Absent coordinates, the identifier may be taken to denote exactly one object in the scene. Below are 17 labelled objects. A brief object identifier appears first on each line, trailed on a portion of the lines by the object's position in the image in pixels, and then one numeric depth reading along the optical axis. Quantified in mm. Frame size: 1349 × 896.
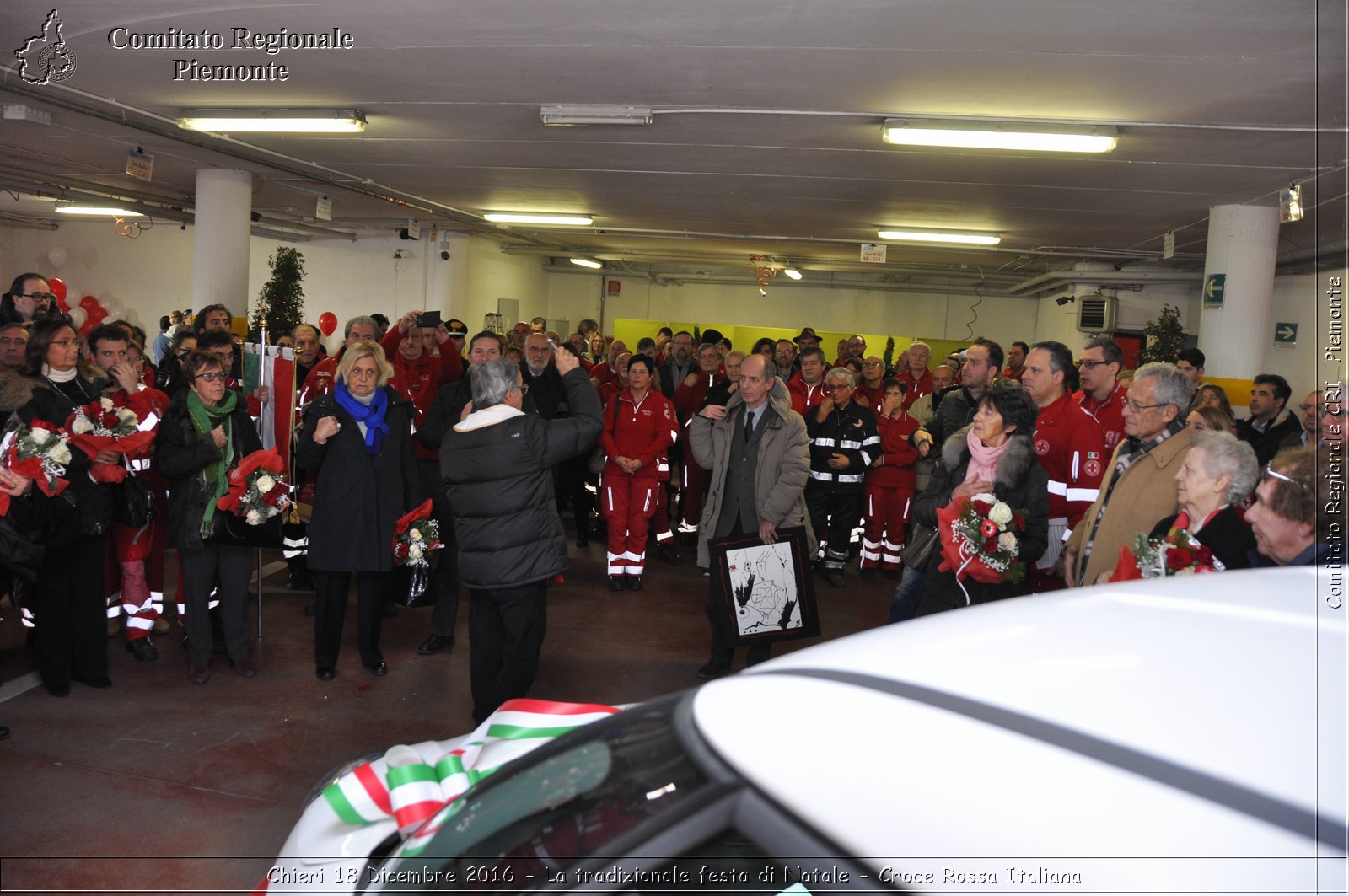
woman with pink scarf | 4195
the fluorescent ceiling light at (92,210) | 16461
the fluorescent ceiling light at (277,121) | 7910
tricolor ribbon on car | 2188
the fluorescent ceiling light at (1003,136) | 6738
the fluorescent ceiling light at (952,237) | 12703
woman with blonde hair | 4918
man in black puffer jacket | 4094
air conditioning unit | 15789
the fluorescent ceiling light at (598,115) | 7105
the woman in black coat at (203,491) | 4883
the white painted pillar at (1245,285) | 9336
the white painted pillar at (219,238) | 11531
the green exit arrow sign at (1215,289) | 9422
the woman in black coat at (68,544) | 4531
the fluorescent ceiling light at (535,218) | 13938
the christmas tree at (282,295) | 12438
